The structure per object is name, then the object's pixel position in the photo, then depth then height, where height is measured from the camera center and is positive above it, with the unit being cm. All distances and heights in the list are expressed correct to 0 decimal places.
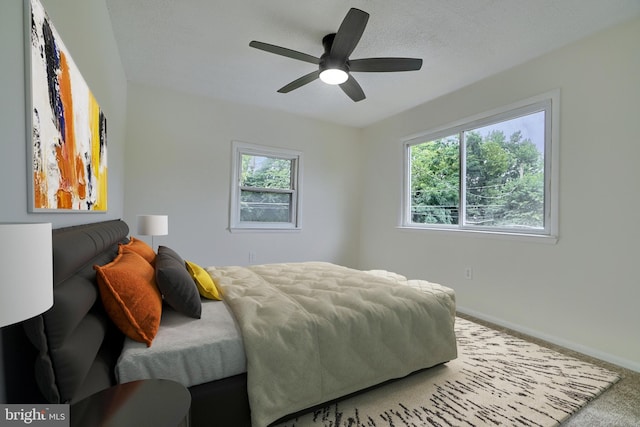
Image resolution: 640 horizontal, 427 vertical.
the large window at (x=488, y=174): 274 +47
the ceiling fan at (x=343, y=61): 194 +116
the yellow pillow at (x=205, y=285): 185 -47
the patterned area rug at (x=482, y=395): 155 -107
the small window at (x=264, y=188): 400 +34
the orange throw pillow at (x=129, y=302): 121 -40
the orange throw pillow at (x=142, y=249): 186 -27
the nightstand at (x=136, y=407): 79 -57
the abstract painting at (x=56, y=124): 99 +36
